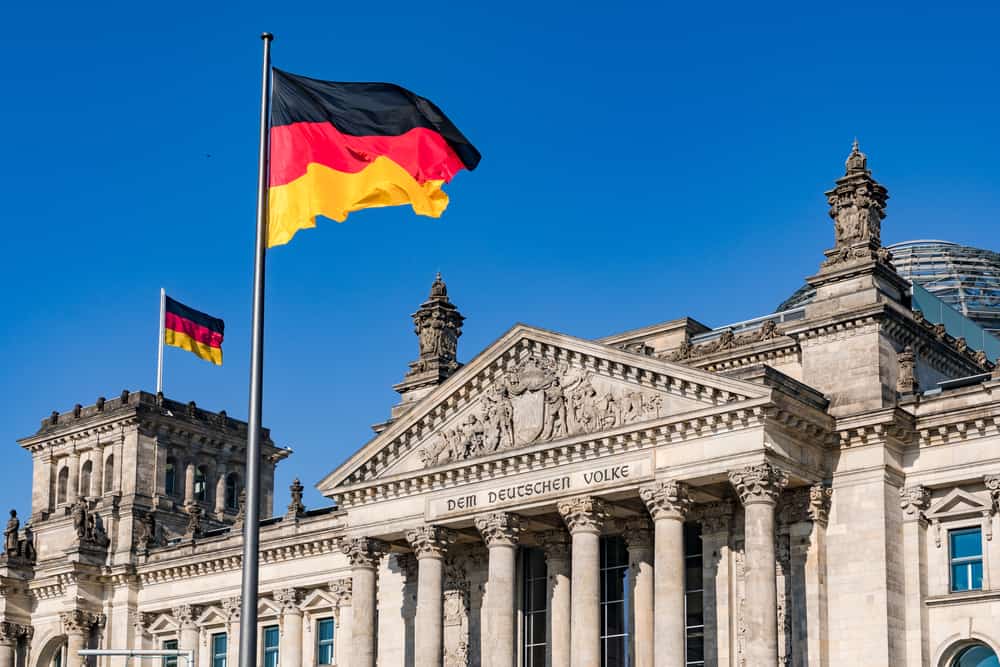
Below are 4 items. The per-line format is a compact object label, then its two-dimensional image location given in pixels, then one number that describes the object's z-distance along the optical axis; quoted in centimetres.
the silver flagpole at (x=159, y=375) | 7575
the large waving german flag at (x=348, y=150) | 3097
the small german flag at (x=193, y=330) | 6888
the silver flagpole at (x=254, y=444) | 2638
